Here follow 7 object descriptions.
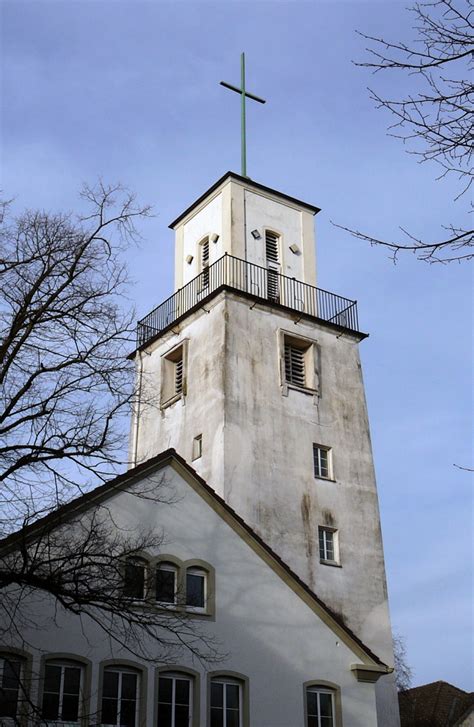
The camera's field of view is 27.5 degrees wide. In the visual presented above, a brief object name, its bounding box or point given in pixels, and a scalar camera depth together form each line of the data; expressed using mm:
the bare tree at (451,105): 9180
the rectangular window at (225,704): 19656
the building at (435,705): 48500
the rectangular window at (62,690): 17844
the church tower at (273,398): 30219
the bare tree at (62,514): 14016
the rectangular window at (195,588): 20609
